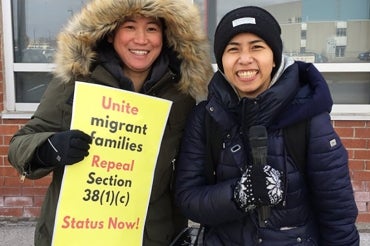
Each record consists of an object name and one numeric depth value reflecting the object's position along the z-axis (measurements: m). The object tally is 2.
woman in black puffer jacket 1.84
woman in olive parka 2.14
